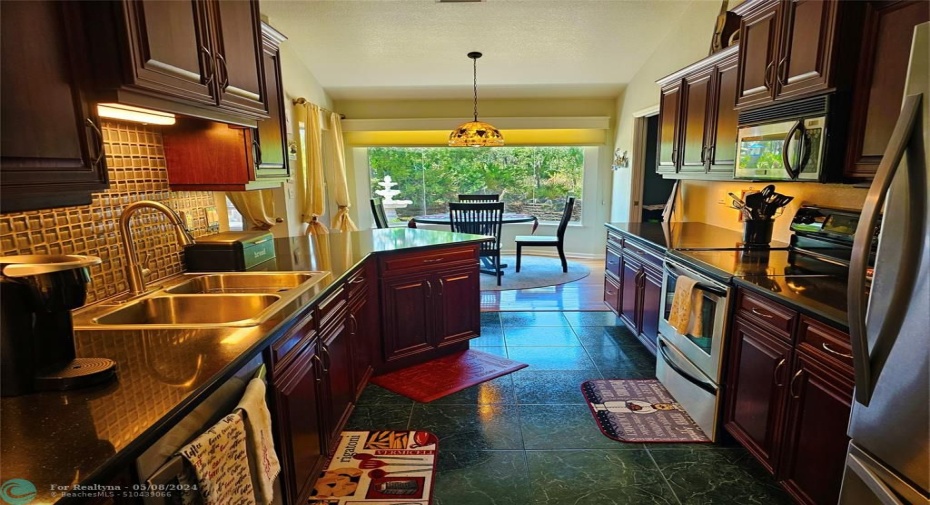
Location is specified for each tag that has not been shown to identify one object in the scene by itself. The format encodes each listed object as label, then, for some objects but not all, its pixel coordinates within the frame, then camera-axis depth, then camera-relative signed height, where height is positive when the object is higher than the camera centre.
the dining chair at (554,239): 5.61 -0.72
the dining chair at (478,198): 5.89 -0.18
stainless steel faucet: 1.58 -0.18
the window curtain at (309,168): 4.69 +0.20
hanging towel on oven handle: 2.27 -0.65
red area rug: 2.76 -1.24
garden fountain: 7.03 -0.19
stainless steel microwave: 1.99 +0.14
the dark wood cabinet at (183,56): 1.18 +0.42
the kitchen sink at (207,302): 1.54 -0.44
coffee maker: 0.94 -0.29
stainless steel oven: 2.15 -0.91
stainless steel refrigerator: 1.07 -0.35
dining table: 5.38 -0.43
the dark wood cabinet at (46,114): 0.97 +0.18
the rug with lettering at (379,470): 1.89 -1.28
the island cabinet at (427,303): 2.82 -0.78
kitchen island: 0.77 -0.45
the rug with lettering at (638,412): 2.30 -1.27
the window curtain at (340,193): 5.57 -0.08
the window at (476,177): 6.92 +0.12
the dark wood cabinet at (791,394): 1.50 -0.81
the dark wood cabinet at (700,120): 2.84 +0.43
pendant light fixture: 4.86 +0.53
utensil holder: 2.60 -0.30
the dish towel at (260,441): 1.20 -0.69
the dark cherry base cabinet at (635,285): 2.97 -0.76
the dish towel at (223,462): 0.99 -0.64
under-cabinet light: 1.38 +0.26
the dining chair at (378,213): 5.43 -0.33
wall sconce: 5.84 +0.30
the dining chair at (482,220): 5.08 -0.41
